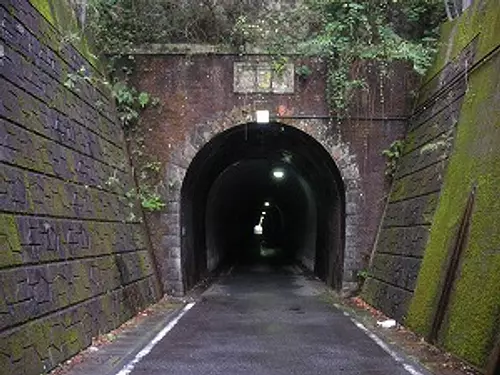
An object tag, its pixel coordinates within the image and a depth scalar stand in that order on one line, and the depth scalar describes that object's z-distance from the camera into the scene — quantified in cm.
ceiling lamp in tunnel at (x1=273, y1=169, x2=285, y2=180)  2336
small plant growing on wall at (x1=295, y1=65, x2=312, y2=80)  1262
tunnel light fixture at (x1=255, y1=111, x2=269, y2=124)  1263
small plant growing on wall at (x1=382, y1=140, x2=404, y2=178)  1254
